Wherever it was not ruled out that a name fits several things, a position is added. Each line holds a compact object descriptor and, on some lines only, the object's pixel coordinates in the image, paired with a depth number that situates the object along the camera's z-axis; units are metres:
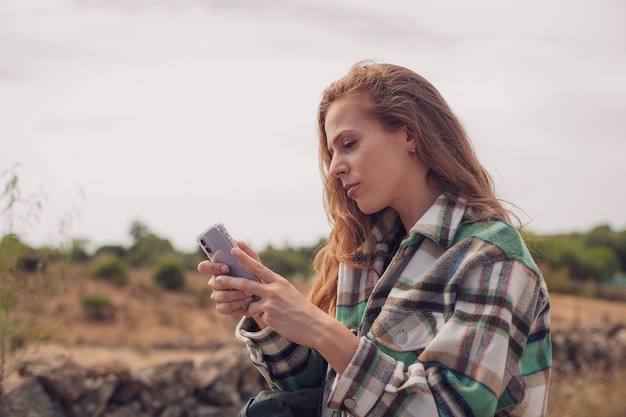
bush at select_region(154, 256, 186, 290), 27.78
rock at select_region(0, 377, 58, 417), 4.88
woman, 1.88
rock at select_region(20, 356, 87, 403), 5.25
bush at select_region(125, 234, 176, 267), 32.91
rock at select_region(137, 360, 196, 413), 6.41
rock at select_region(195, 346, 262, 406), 6.95
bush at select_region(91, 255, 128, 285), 27.16
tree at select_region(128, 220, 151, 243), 36.09
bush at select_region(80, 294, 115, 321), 23.27
